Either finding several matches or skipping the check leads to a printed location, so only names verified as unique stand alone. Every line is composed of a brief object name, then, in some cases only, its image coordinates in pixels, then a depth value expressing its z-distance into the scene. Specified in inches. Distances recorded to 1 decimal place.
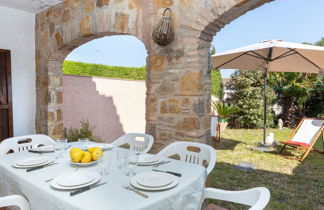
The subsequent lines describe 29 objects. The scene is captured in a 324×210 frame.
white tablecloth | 41.3
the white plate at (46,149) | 75.4
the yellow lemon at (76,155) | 62.0
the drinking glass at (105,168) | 55.4
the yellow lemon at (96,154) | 63.7
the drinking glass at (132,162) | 54.9
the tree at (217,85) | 349.1
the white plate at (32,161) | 60.5
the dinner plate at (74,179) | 47.8
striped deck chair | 167.9
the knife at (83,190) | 44.1
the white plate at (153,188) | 46.2
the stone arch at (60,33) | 112.7
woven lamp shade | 90.5
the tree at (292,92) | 293.3
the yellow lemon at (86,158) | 62.6
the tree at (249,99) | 287.1
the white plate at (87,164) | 61.6
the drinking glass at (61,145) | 74.6
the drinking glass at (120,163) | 59.0
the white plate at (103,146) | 80.8
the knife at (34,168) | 57.1
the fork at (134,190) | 44.1
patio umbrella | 158.6
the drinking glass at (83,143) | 83.5
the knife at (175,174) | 53.9
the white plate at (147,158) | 64.7
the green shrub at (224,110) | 266.7
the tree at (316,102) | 296.4
